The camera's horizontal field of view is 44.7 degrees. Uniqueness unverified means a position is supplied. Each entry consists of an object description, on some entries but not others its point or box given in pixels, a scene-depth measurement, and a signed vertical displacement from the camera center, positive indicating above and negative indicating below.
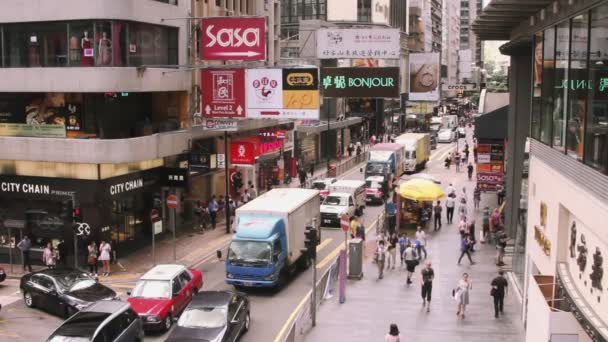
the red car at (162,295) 21.48 -6.21
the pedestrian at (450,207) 38.44 -6.13
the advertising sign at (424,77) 50.16 +0.79
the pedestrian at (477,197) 41.99 -6.19
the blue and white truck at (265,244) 25.33 -5.39
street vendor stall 34.59 -5.52
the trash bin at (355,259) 27.06 -6.27
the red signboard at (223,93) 34.22 -0.16
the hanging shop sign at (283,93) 32.78 -0.17
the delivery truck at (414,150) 58.81 -5.03
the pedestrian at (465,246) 29.48 -6.31
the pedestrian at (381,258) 27.36 -6.23
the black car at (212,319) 19.02 -6.12
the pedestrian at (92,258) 28.88 -6.52
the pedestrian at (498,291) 22.23 -6.08
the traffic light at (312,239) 21.52 -4.38
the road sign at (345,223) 26.07 -4.72
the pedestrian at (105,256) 28.89 -6.43
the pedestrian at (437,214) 37.03 -6.27
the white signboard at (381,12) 85.19 +9.10
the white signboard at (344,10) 83.44 +8.90
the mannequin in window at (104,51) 29.91 +1.59
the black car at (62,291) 23.09 -6.37
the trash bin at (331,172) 54.75 -6.12
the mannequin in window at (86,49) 30.05 +1.67
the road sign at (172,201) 30.77 -4.63
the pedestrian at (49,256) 28.83 -6.45
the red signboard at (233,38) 32.88 +2.30
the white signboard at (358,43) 42.75 +2.68
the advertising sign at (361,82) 33.62 +0.32
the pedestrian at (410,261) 26.30 -6.12
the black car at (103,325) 17.94 -5.84
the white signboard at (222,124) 34.69 -1.61
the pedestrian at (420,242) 30.23 -6.26
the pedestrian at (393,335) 17.47 -5.83
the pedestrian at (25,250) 29.66 -6.37
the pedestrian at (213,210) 37.62 -6.09
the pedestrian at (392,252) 29.25 -6.44
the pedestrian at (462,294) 22.33 -6.22
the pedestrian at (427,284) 23.39 -6.18
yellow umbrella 34.44 -4.79
